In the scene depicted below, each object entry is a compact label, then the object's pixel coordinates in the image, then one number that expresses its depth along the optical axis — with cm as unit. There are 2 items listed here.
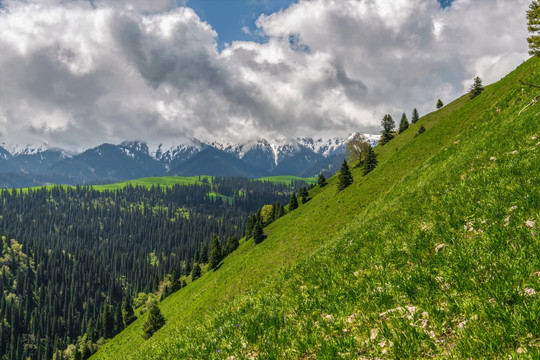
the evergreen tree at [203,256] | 10445
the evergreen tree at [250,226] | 9094
